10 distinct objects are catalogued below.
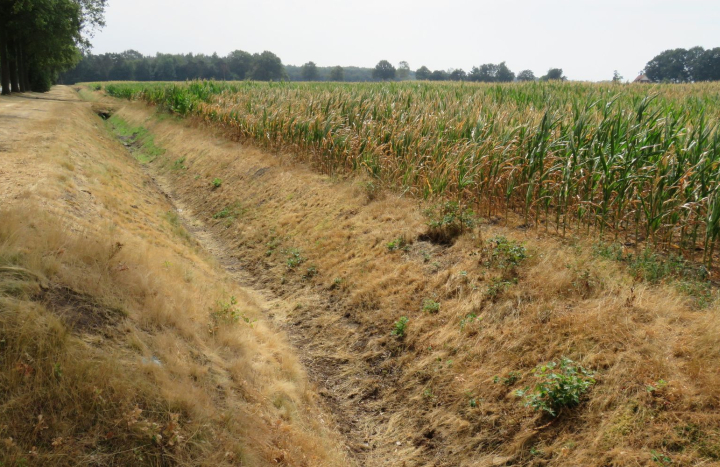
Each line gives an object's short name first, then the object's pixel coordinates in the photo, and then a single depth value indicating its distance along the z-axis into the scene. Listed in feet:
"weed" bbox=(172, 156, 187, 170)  52.22
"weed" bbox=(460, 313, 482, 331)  17.63
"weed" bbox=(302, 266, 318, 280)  26.55
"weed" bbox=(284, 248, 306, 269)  28.07
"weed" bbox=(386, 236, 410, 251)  24.18
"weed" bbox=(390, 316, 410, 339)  19.48
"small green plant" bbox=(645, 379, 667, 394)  12.01
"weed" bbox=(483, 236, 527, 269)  18.90
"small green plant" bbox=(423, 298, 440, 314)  19.34
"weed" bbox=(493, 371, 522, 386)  14.73
